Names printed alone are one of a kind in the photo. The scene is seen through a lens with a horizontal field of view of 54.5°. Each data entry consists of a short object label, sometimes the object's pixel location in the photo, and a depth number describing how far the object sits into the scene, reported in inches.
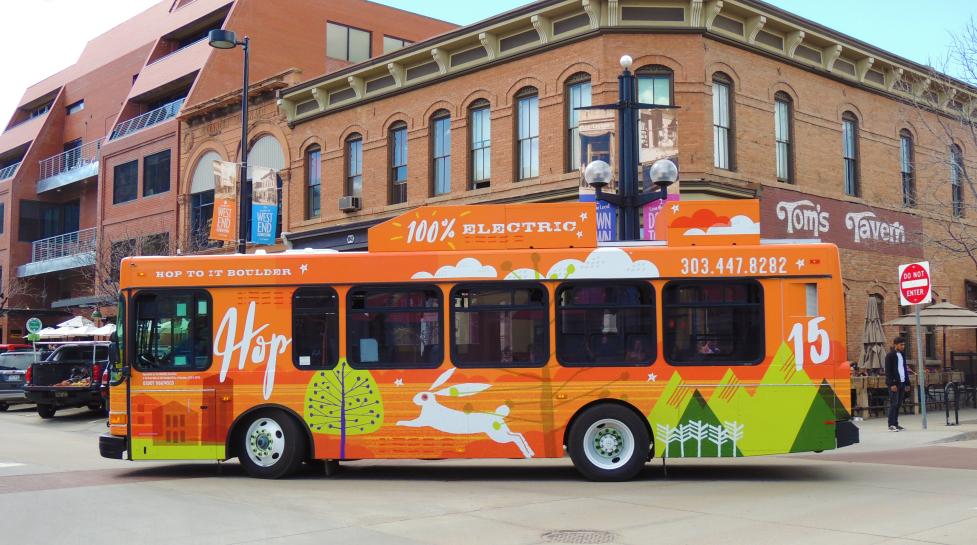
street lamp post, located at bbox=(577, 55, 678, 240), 565.0
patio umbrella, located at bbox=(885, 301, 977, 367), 900.6
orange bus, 462.9
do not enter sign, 717.9
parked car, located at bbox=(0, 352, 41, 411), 1037.2
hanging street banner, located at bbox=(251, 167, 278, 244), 886.4
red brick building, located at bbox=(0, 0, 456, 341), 1485.0
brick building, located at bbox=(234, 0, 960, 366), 833.5
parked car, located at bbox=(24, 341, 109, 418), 921.5
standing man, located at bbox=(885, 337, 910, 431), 743.1
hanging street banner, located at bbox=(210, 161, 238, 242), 914.7
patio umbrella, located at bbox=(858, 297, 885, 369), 874.1
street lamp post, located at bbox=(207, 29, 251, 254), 792.3
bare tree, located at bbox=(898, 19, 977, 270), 1005.2
